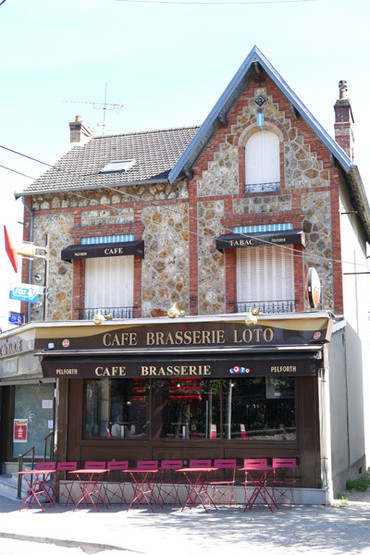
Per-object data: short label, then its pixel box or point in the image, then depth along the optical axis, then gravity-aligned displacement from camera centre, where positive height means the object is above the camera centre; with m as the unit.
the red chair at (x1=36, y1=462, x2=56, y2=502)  14.77 -1.78
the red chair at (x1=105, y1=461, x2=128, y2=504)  14.63 -1.76
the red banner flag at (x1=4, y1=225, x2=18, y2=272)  17.14 +3.84
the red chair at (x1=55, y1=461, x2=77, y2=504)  14.95 -1.68
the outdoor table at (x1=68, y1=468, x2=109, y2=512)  14.04 -1.68
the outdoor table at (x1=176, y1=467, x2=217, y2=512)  13.69 -1.64
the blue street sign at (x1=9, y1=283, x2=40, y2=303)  16.55 +2.68
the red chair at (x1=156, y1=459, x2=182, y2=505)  14.42 -1.72
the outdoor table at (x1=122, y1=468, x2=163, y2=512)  14.09 -1.69
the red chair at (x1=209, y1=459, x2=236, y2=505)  14.05 -1.65
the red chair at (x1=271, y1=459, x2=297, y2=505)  13.68 -1.54
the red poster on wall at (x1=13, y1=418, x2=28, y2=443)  19.44 -0.73
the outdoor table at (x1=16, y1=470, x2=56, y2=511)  14.00 -1.81
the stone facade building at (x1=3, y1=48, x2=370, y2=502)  14.44 +3.18
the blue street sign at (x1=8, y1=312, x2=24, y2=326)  18.70 +2.31
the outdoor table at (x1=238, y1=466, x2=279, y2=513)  13.34 -1.60
